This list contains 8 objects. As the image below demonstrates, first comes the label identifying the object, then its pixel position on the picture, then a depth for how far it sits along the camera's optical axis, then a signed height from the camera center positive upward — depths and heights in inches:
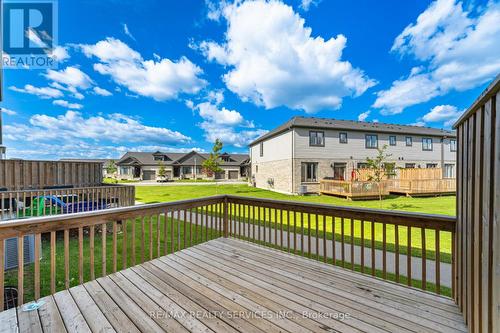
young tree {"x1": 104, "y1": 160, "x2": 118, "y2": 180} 1622.8 -15.7
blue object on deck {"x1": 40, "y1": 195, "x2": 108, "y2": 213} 239.6 -46.0
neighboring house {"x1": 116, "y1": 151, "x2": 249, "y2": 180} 1533.0 +3.4
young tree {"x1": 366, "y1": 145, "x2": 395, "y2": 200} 466.8 -4.4
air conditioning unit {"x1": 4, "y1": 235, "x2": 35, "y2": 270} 154.3 -65.6
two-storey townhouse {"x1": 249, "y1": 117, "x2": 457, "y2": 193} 613.0 +55.8
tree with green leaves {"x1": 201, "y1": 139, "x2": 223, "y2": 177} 911.7 +41.4
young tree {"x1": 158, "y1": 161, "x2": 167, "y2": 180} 1385.3 -36.6
